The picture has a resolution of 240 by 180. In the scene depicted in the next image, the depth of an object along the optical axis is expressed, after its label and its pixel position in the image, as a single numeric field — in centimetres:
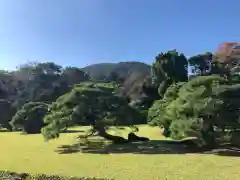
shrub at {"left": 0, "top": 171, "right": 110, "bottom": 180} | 400
